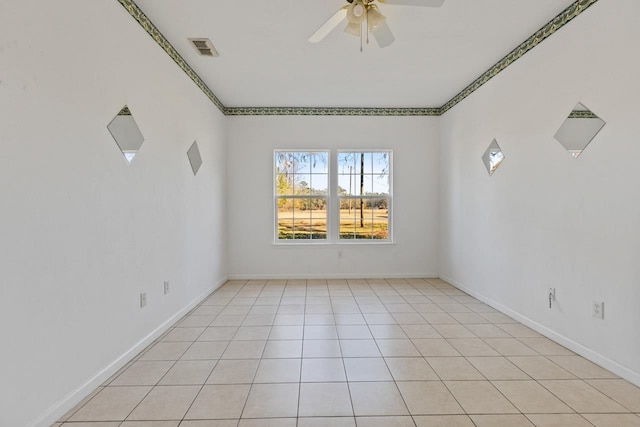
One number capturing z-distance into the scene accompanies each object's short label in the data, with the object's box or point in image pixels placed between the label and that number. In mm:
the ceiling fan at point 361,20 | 2449
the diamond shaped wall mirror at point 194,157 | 3945
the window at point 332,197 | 5570
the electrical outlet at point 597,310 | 2480
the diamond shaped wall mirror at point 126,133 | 2445
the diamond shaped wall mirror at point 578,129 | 2543
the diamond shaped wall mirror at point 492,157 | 3795
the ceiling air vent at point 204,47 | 3229
